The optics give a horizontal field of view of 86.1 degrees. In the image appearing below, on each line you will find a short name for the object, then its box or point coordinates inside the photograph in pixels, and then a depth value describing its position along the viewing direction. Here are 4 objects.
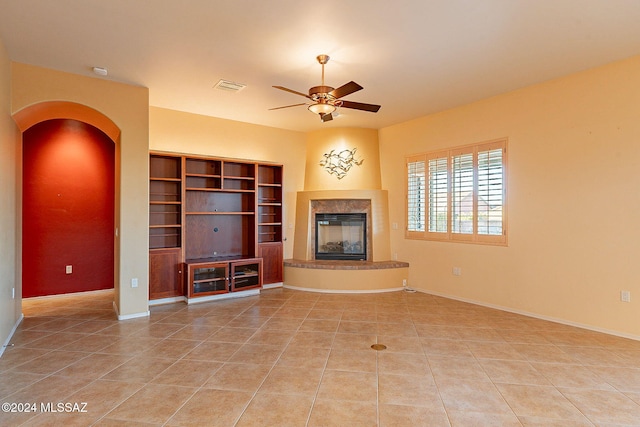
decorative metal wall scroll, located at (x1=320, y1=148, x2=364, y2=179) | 6.70
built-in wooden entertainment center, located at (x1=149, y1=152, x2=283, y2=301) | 5.34
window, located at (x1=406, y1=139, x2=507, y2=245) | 5.03
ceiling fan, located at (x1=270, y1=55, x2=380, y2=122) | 3.40
